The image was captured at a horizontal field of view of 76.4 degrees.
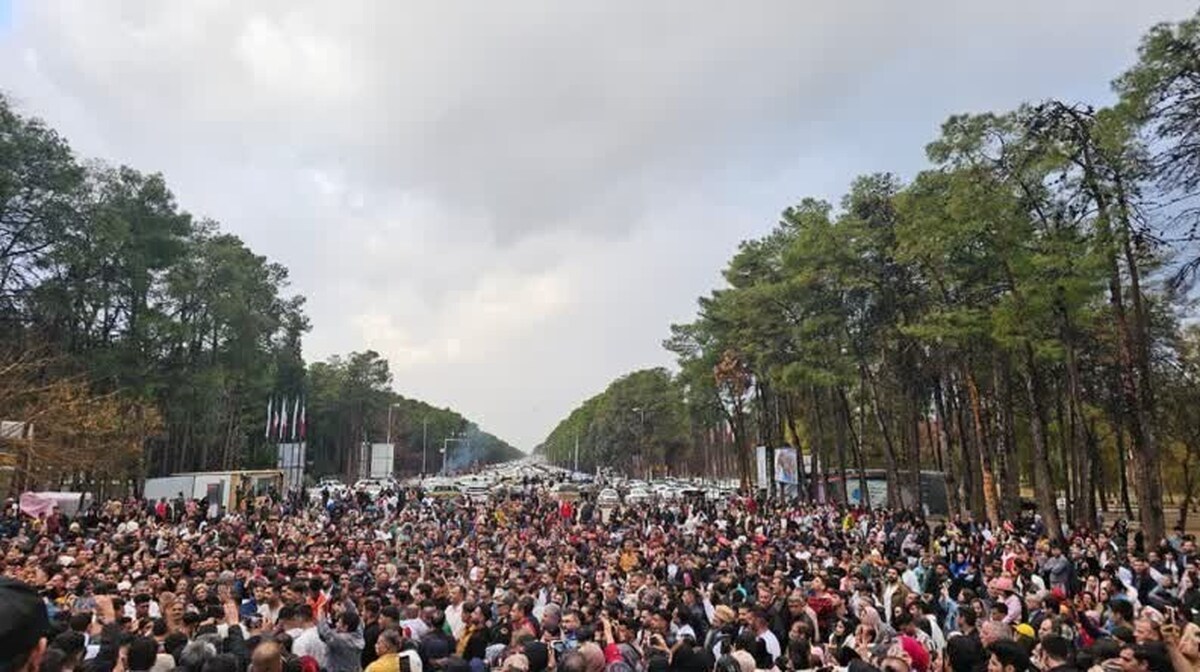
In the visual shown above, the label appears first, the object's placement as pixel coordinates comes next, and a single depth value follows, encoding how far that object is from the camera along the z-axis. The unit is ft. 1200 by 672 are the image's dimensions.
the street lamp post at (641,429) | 335.34
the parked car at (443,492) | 140.87
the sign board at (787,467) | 134.00
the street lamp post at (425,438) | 387.75
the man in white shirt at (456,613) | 30.42
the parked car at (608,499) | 139.95
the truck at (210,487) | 105.29
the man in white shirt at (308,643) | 21.95
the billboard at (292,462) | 152.25
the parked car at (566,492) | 143.64
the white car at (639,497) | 142.14
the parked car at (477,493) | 146.06
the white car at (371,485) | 160.04
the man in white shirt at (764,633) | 25.05
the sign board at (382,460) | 226.38
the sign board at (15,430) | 75.56
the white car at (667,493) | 151.78
